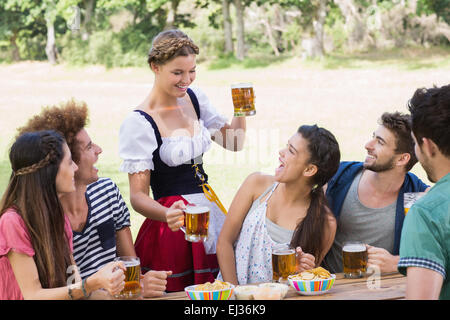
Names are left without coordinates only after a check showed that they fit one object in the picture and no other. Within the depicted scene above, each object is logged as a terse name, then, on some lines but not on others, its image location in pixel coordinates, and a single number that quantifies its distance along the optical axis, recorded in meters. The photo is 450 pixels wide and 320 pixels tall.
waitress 3.34
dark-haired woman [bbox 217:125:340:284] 3.17
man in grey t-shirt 3.34
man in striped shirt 3.04
